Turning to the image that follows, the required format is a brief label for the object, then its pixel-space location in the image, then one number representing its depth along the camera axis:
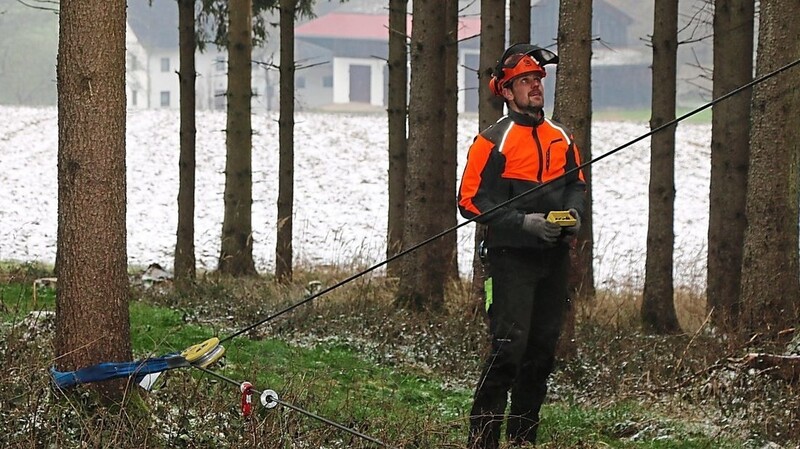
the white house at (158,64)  85.69
